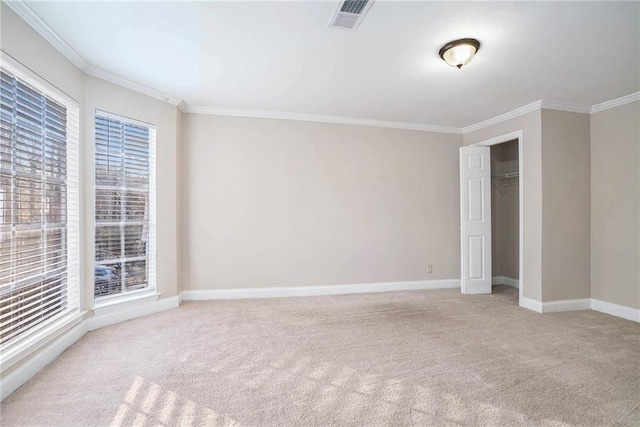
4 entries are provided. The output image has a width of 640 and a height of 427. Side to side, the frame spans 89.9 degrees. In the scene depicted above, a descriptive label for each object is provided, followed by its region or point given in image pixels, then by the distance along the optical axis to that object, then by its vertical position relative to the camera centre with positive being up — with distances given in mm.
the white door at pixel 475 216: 4738 -34
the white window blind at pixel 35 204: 2150 +86
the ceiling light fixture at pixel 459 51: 2498 +1300
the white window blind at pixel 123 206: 3291 +102
